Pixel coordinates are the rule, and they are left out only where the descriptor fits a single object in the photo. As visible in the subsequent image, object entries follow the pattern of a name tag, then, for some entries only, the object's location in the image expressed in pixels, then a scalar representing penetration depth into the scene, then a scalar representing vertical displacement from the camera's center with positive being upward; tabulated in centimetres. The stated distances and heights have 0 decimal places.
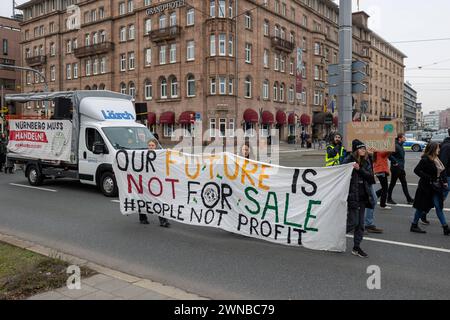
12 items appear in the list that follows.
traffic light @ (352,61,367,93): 1239 +198
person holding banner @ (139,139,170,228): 838 -157
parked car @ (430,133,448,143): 3403 +42
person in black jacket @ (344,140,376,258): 633 -88
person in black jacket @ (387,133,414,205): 1063 -66
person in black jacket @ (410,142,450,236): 752 -76
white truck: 1227 +17
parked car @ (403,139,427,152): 3522 -25
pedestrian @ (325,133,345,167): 964 -23
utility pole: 1228 +231
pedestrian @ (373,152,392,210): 977 -65
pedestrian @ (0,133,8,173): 1936 -38
